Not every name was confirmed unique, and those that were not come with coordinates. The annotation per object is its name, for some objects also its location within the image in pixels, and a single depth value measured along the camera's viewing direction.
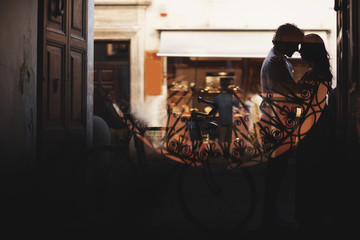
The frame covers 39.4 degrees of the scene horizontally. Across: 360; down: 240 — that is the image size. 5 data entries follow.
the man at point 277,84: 4.37
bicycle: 4.32
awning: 11.13
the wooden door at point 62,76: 4.43
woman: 4.29
